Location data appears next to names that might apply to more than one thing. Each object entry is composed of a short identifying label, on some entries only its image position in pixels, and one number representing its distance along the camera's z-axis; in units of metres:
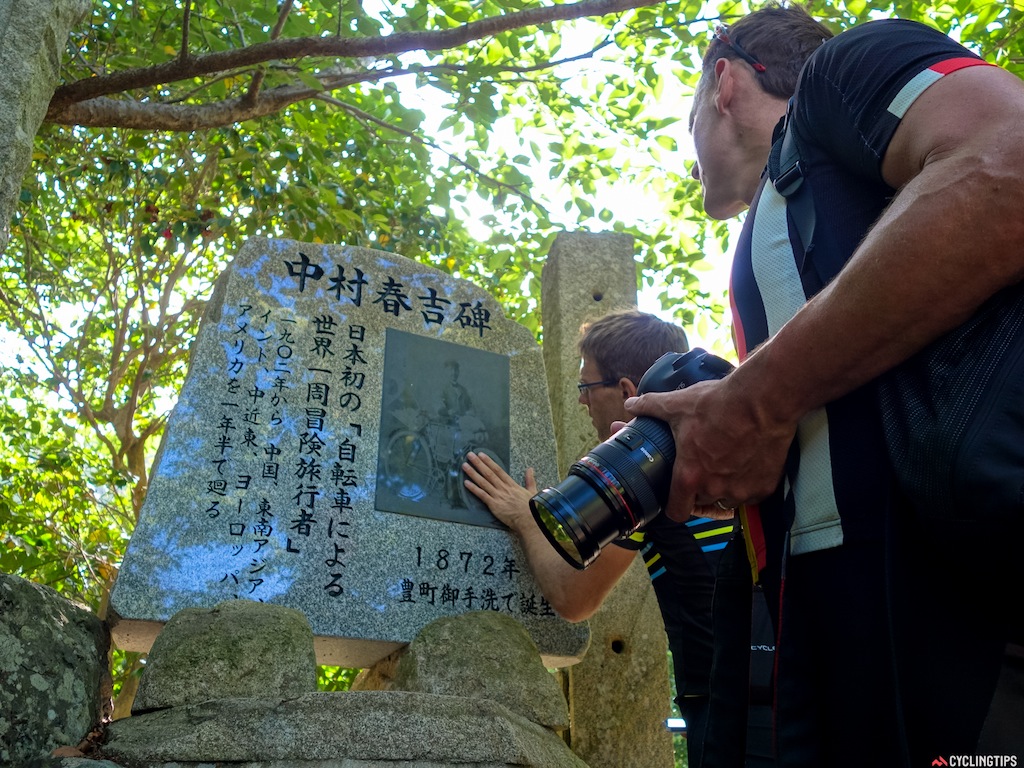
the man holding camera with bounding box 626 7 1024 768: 1.10
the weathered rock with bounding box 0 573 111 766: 2.04
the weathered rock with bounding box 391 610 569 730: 2.51
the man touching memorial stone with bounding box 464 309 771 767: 2.38
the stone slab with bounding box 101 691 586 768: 1.97
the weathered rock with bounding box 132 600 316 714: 2.19
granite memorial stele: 2.65
